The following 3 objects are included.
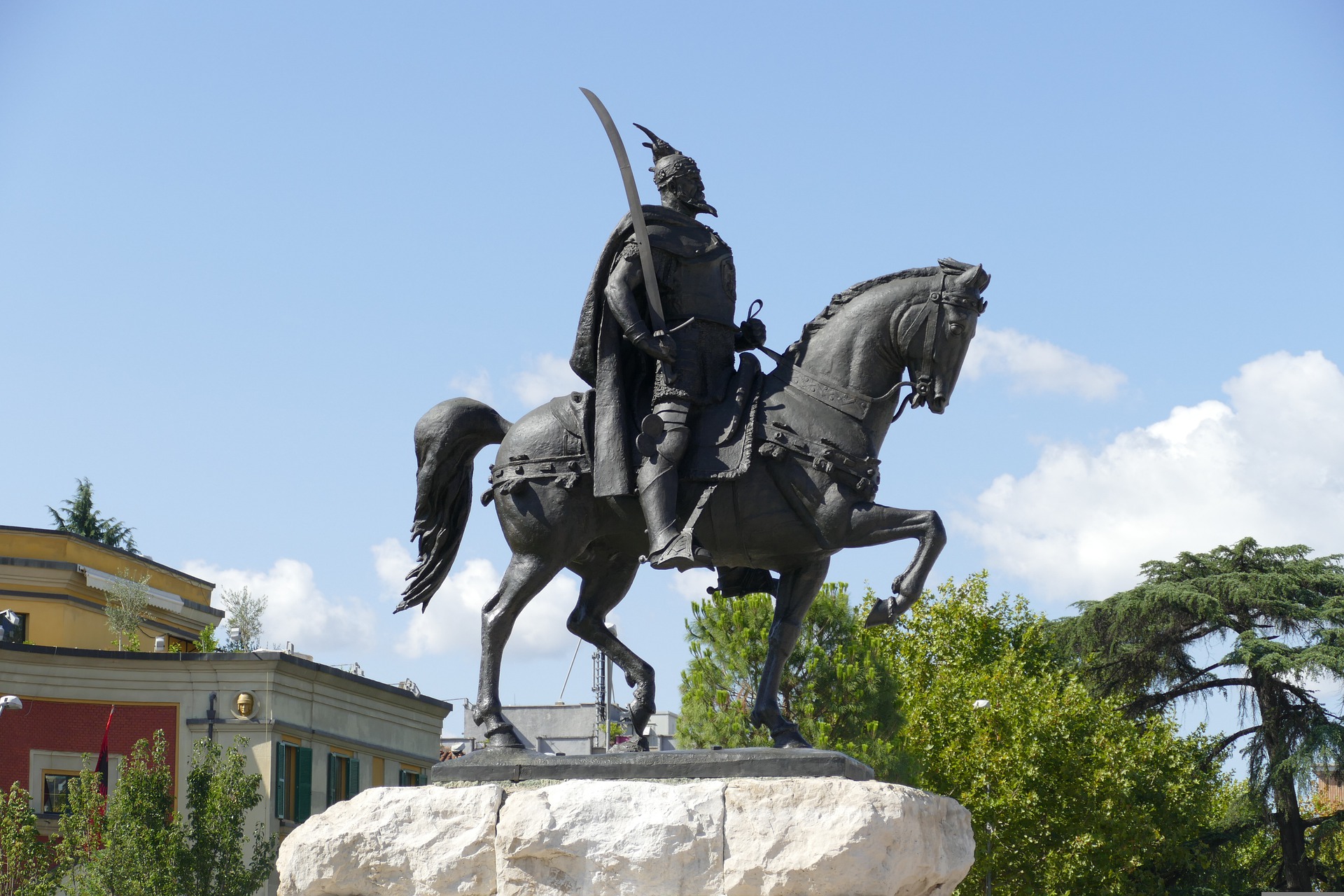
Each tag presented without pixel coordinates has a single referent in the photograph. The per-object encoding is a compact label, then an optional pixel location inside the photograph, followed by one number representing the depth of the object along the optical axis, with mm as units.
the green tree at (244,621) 43906
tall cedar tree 38594
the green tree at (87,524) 56312
